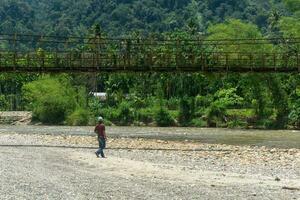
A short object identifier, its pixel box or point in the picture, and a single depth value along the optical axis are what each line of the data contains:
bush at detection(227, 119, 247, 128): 60.53
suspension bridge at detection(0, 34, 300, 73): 36.31
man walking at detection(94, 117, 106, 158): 24.44
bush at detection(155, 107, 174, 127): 64.44
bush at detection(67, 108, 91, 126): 65.75
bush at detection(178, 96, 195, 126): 65.21
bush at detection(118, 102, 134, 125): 66.56
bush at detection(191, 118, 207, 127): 62.95
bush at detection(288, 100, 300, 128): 60.03
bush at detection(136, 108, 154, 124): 66.06
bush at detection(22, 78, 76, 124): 69.38
